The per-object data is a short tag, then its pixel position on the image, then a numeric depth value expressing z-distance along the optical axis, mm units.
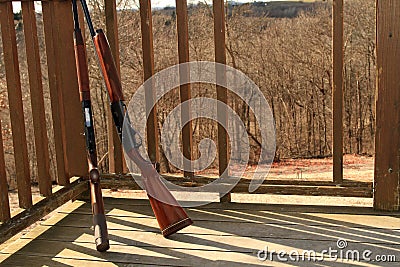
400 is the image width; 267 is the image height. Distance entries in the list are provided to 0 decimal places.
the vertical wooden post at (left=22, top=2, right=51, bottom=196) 2141
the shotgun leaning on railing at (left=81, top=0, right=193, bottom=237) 1908
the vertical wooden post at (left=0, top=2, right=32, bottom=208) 1958
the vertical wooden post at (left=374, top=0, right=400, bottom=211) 2125
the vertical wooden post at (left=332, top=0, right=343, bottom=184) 2168
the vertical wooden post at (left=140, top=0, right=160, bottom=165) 2340
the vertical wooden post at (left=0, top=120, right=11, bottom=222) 1892
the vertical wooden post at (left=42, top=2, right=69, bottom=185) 2342
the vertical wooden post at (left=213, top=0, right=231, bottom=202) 2264
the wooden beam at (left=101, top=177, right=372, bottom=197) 2314
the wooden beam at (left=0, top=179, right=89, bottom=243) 1903
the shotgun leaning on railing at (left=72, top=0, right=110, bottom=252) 1903
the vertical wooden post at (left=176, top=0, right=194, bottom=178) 2312
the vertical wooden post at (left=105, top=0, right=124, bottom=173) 2402
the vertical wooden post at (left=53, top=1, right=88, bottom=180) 2385
